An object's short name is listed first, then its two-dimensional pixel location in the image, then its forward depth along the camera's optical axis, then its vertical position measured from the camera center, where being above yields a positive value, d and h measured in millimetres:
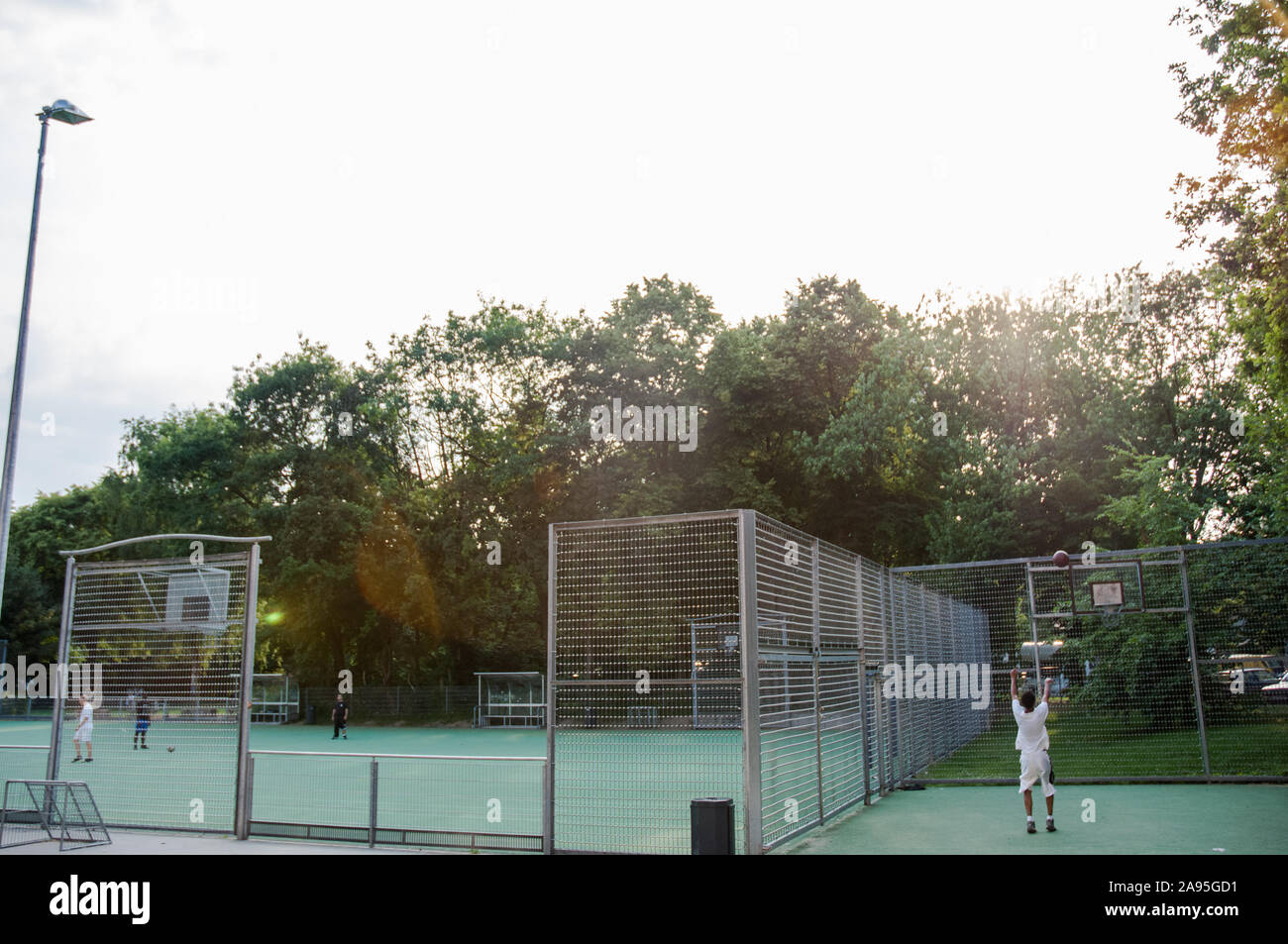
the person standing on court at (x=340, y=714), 34406 -2148
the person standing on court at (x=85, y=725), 21178 -1529
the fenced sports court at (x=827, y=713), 11125 -978
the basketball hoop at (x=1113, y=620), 21328 +450
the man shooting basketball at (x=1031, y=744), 11984 -1199
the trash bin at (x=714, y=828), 9203 -1621
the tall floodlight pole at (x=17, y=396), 14891 +3733
